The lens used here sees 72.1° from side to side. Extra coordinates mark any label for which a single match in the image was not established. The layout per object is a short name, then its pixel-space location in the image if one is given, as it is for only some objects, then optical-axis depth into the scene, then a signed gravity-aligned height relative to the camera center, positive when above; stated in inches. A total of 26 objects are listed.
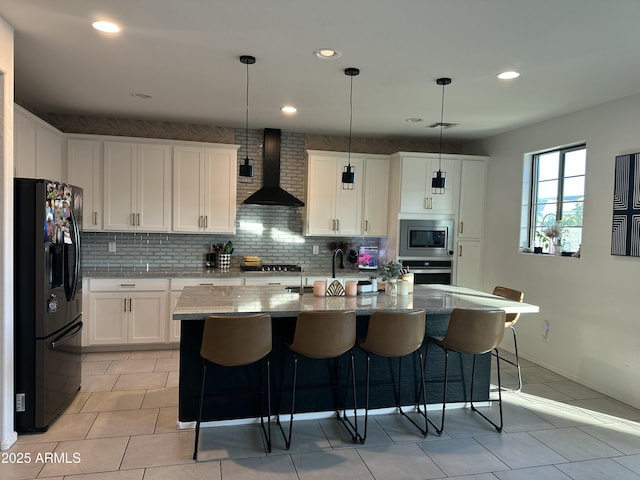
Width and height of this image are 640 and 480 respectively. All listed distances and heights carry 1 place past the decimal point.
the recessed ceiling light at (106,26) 107.7 +47.6
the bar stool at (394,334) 120.6 -29.9
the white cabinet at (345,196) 223.8 +14.5
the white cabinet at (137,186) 201.9 +15.0
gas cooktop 217.8 -23.3
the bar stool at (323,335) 115.4 -29.6
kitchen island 124.5 -38.9
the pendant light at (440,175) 144.1 +18.6
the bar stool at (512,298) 160.5 -25.8
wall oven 224.8 -22.4
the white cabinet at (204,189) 209.3 +15.2
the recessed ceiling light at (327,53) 121.3 +47.9
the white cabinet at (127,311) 194.1 -41.5
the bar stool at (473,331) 125.7 -29.8
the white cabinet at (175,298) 200.5 -35.8
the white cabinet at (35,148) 151.0 +26.0
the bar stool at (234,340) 108.7 -29.8
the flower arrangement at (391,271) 150.9 -15.6
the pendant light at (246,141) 128.7 +41.3
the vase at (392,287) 152.3 -21.3
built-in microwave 224.2 -6.2
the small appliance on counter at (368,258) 237.1 -18.0
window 181.3 +13.8
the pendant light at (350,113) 136.6 +47.5
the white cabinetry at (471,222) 229.8 +3.1
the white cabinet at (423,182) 222.5 +22.6
